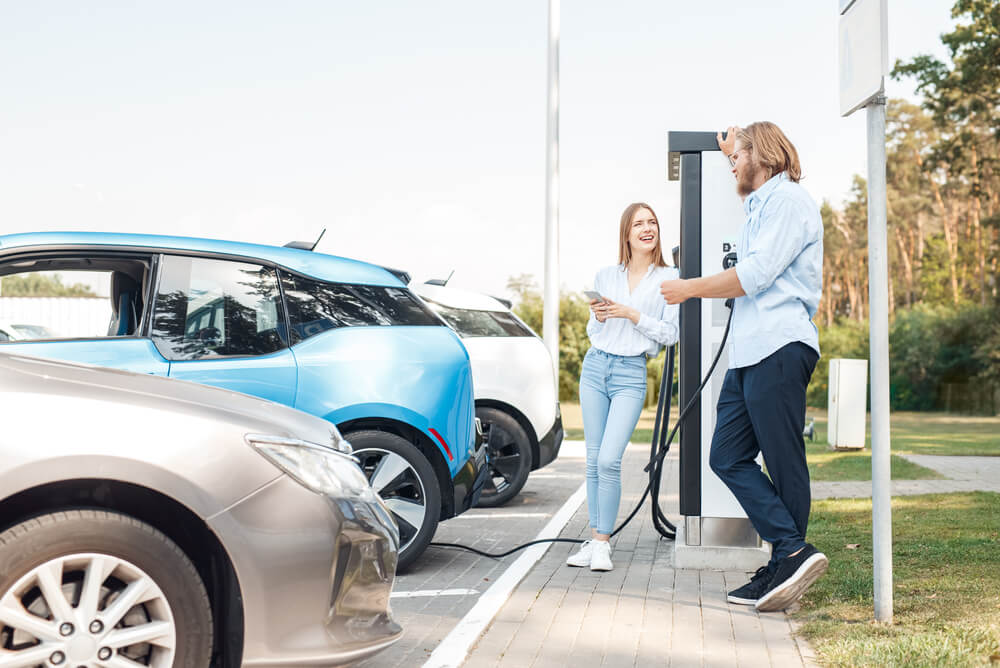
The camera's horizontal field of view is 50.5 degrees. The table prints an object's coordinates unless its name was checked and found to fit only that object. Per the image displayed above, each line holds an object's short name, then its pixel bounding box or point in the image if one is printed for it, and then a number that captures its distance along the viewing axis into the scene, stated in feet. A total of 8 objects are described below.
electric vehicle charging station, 18.88
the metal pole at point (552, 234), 51.75
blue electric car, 16.44
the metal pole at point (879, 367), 14.20
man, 15.14
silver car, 9.16
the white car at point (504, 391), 28.66
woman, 18.74
